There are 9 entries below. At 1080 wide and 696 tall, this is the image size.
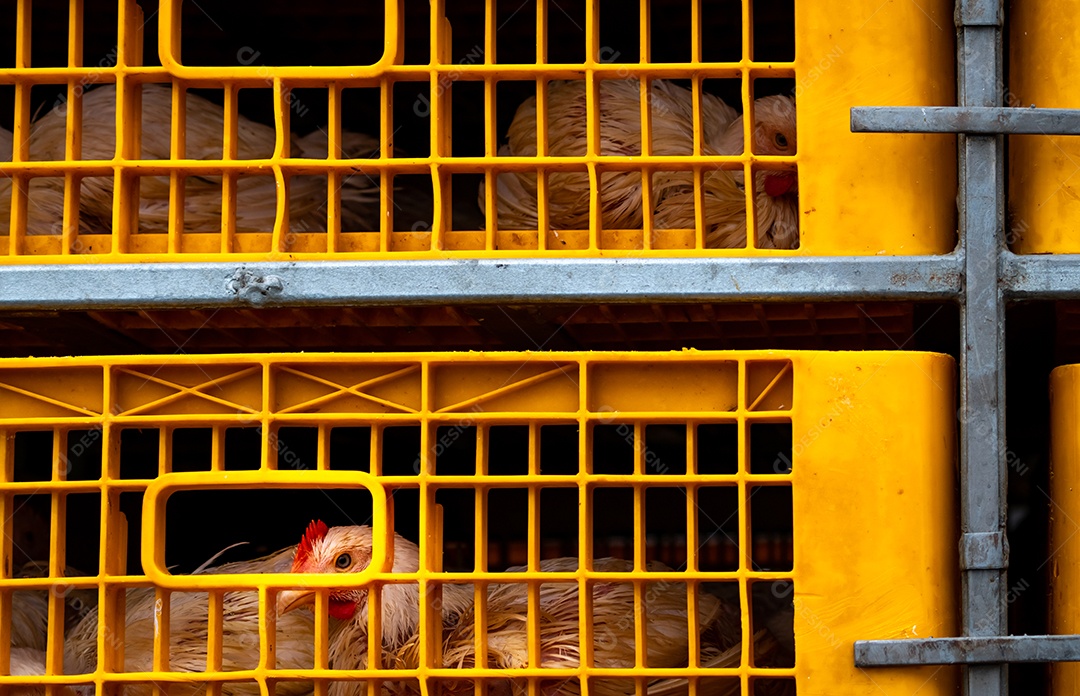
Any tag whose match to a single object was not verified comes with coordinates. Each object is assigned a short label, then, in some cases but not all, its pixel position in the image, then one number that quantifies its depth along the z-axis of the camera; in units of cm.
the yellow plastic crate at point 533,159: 212
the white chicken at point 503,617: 223
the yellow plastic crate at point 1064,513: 209
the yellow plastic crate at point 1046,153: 211
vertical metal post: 208
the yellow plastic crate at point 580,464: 209
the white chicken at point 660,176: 234
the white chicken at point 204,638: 227
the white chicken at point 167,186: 236
